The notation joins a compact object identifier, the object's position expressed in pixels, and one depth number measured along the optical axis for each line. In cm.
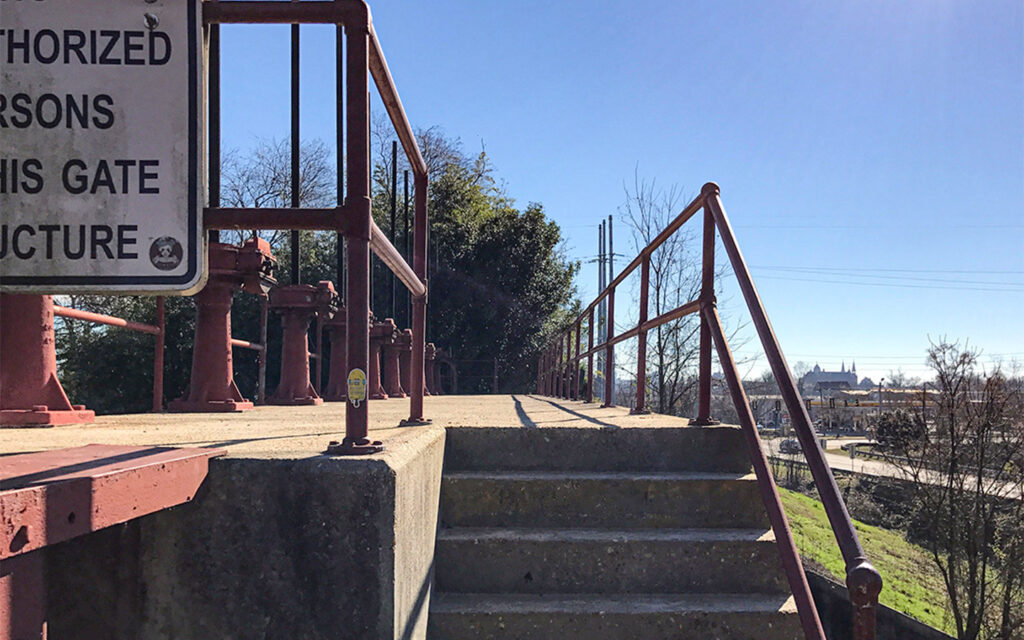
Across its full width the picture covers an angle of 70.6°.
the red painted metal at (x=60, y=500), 107
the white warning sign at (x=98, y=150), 156
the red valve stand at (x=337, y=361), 729
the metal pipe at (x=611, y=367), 565
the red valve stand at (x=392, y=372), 1020
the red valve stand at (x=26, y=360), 273
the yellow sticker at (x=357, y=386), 175
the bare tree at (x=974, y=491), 1269
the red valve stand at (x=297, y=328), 544
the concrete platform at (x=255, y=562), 157
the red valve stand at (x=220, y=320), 384
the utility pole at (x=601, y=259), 3397
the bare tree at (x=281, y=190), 2177
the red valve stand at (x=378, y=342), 784
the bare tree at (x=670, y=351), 1413
